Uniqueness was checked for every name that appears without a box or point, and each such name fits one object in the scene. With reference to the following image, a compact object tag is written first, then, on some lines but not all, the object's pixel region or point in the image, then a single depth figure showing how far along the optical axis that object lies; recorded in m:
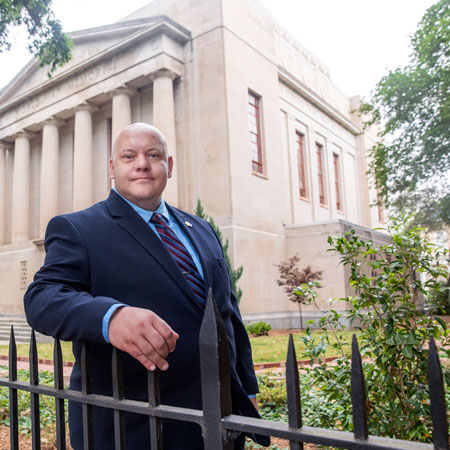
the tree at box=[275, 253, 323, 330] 16.41
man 1.51
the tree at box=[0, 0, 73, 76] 6.71
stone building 18.41
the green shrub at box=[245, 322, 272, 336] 15.12
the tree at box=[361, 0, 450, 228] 18.50
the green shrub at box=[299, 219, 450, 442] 2.56
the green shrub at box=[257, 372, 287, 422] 4.69
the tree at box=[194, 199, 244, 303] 16.25
